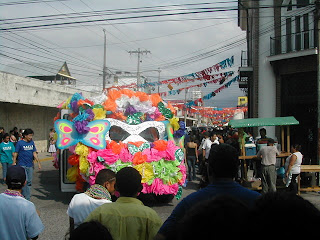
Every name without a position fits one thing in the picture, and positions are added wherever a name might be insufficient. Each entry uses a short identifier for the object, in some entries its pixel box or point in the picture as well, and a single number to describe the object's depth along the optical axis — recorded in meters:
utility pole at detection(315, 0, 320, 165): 11.32
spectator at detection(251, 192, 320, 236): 1.23
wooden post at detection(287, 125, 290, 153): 10.17
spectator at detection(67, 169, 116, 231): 3.52
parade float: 8.01
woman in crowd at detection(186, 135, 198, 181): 12.52
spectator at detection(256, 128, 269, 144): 11.17
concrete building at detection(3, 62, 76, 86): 38.28
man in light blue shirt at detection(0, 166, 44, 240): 3.35
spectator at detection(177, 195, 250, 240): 1.27
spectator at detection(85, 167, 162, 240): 2.92
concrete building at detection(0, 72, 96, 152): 18.95
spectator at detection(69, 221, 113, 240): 1.93
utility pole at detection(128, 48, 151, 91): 39.91
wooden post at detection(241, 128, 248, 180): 10.27
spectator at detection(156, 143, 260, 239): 2.66
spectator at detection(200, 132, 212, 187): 12.46
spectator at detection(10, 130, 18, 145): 12.50
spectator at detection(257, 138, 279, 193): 9.01
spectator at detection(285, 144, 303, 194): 9.27
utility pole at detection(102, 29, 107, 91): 32.89
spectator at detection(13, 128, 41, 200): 8.65
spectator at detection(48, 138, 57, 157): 20.47
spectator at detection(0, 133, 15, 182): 10.55
